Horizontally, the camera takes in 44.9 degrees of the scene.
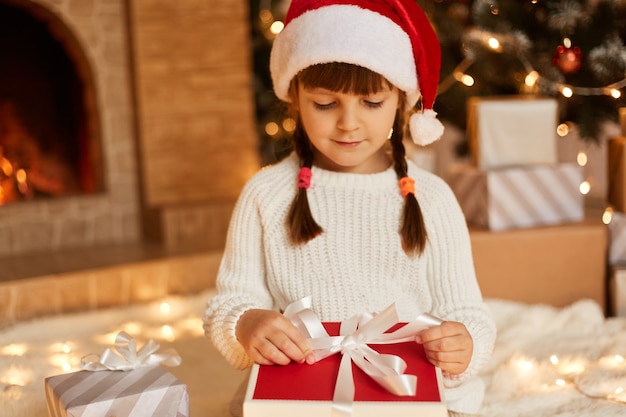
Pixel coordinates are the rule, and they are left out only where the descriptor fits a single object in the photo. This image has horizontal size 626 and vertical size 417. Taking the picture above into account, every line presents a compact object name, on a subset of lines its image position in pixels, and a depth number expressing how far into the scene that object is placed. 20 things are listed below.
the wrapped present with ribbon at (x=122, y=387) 1.11
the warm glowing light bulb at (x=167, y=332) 1.91
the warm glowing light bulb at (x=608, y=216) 2.00
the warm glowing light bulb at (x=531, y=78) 2.18
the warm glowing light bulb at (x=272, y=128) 2.99
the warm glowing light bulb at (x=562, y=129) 2.29
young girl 1.18
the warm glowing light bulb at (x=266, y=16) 2.89
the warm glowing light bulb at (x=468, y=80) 2.37
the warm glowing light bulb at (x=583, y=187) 2.12
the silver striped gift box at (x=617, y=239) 1.98
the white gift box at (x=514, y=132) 2.05
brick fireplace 2.54
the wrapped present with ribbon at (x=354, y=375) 0.89
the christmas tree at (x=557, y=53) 2.07
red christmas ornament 2.04
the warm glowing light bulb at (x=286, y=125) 2.87
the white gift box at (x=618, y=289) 1.95
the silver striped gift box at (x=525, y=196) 2.04
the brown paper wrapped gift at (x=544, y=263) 1.99
